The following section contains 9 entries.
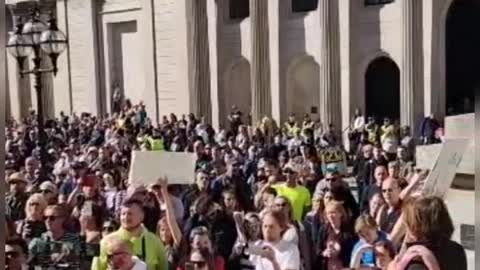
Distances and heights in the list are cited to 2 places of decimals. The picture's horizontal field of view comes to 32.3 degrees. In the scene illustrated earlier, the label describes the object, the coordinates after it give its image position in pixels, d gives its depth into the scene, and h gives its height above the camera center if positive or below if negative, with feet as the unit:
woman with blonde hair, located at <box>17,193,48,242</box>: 23.97 -4.13
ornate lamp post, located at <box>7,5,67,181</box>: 45.55 +2.12
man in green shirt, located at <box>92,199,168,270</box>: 19.47 -3.76
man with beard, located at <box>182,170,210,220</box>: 29.18 -4.25
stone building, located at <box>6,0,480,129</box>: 85.87 +2.36
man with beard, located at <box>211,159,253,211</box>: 26.71 -4.19
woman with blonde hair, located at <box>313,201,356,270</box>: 20.01 -4.04
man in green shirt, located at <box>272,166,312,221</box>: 29.87 -4.37
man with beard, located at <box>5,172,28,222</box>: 29.86 -4.29
